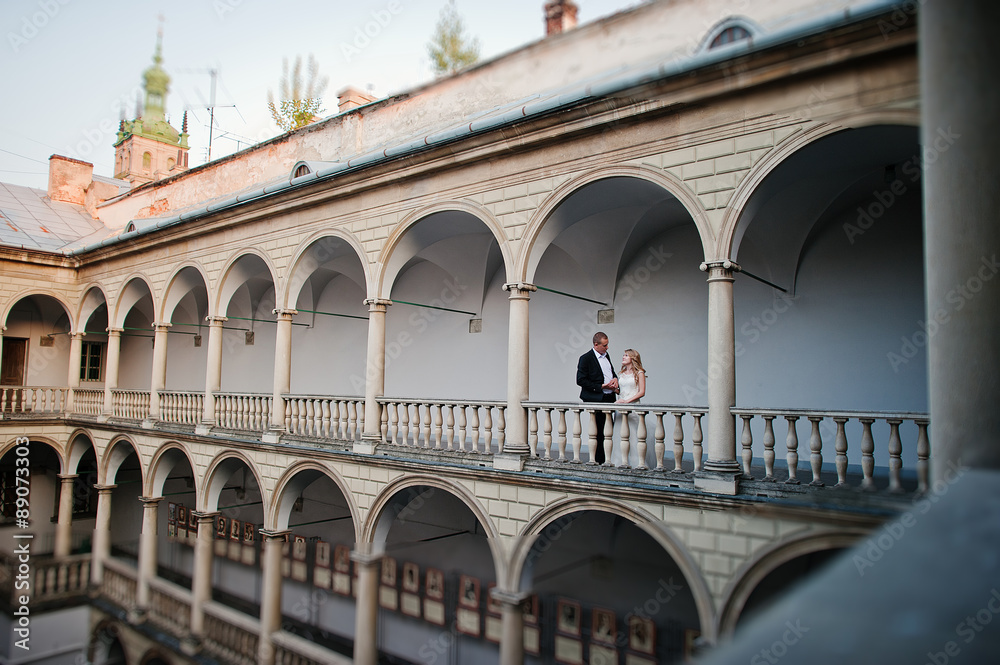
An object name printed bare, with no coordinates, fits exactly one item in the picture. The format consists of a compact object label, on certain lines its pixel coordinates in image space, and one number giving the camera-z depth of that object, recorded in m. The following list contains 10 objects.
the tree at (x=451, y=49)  21.64
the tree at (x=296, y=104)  24.39
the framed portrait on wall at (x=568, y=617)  10.46
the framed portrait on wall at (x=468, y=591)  11.72
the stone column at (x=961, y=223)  2.21
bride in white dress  7.73
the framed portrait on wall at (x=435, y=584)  12.19
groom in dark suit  8.10
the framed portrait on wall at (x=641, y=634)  9.66
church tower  35.72
